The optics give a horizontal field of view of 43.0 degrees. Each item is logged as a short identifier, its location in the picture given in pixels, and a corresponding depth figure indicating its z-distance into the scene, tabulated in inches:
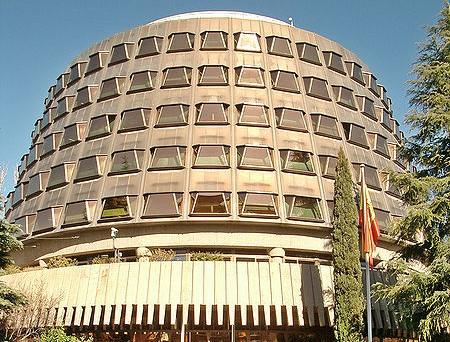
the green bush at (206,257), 1181.1
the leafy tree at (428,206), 750.5
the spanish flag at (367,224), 817.5
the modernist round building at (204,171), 1034.1
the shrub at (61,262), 1285.7
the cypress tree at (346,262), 868.6
